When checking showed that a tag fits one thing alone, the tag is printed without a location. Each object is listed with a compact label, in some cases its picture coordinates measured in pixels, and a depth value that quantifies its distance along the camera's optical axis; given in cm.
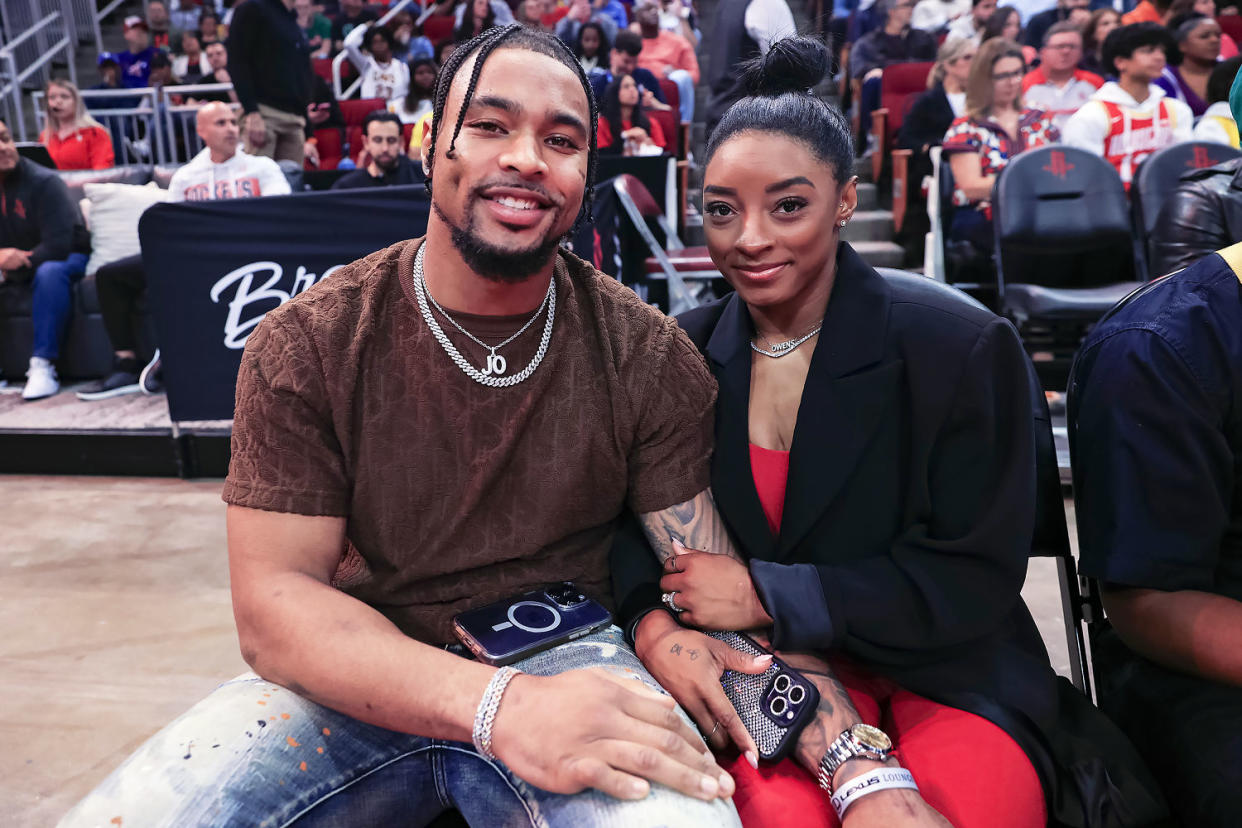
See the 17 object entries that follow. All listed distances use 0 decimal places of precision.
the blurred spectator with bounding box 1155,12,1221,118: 567
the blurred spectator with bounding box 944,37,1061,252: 481
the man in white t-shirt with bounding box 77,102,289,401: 519
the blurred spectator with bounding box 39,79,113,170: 727
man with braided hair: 110
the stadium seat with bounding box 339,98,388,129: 846
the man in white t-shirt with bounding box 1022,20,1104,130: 566
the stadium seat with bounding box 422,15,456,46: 1013
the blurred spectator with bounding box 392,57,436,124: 809
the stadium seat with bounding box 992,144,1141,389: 412
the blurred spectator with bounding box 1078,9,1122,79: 668
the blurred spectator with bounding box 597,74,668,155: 668
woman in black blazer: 122
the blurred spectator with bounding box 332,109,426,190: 566
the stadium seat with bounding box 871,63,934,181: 686
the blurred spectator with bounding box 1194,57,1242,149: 496
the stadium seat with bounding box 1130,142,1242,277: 409
